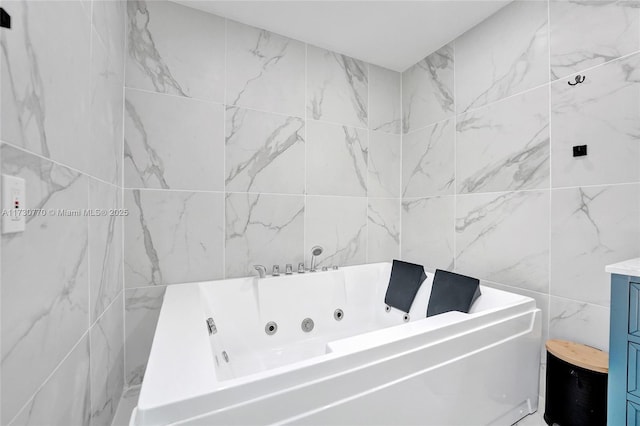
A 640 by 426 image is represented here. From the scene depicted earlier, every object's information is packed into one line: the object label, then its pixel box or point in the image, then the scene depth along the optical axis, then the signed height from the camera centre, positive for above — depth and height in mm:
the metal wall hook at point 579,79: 1411 +699
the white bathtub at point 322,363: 727 -566
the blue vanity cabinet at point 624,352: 950 -503
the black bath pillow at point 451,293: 1535 -487
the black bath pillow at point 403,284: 1954 -552
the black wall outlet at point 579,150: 1408 +323
